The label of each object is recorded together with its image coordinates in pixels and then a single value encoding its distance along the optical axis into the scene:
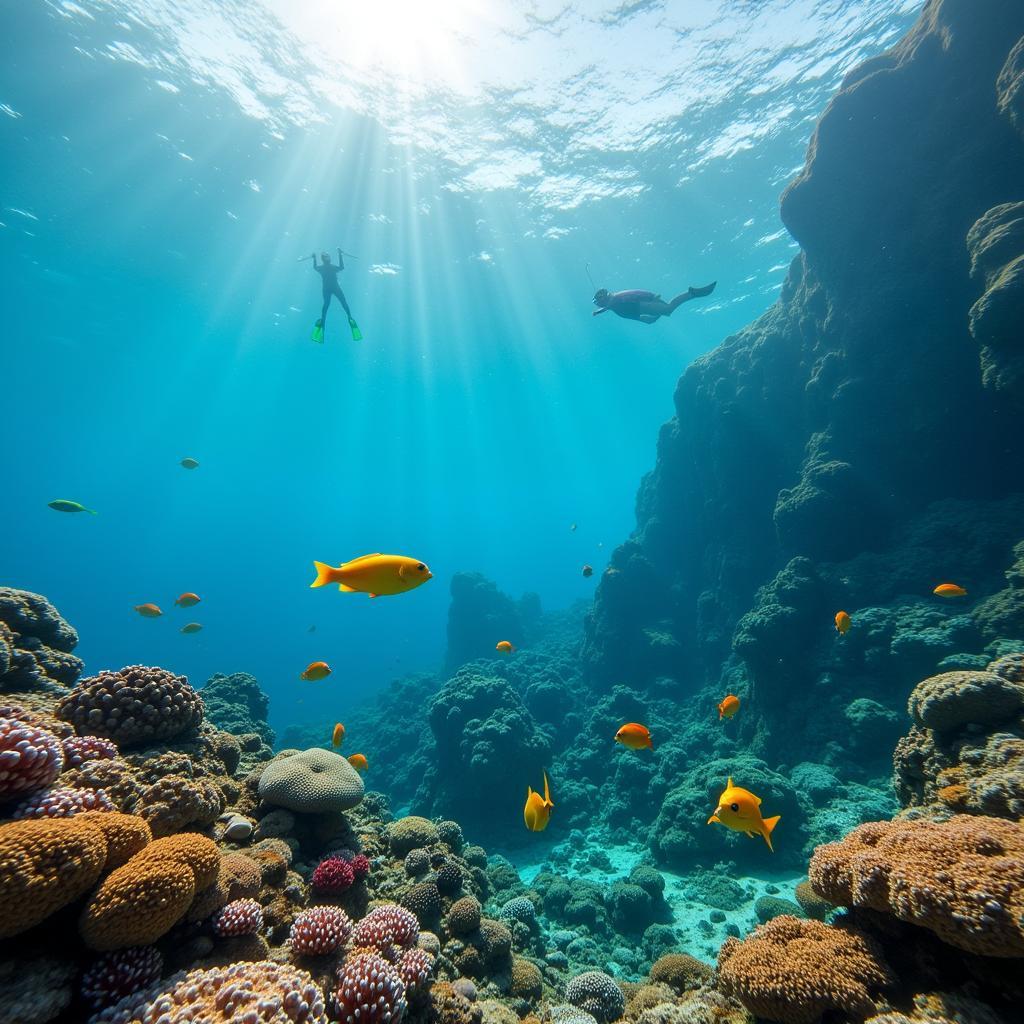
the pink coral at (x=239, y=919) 3.01
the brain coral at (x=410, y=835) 6.12
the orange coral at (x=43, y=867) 2.02
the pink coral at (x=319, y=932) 3.24
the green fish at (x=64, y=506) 11.26
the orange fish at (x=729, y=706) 8.76
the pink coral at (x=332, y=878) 4.24
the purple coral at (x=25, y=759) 2.59
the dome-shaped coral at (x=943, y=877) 2.45
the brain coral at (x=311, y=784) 4.87
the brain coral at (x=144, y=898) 2.34
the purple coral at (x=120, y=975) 2.28
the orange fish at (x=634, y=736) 6.83
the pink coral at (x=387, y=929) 3.49
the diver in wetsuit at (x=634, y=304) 9.50
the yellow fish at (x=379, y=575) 3.76
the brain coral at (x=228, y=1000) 2.11
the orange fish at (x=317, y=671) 9.96
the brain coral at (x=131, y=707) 3.99
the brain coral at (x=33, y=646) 5.10
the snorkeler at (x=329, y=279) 15.05
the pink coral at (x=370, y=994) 2.73
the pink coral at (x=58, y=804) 2.64
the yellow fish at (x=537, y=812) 6.18
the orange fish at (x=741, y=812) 4.96
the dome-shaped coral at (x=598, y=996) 4.99
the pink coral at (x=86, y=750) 3.31
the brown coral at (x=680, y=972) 4.89
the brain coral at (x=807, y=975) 2.76
